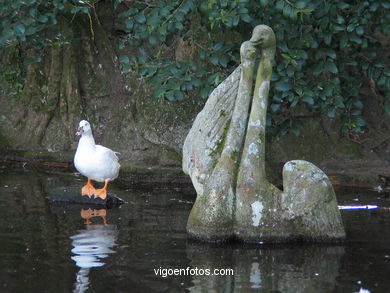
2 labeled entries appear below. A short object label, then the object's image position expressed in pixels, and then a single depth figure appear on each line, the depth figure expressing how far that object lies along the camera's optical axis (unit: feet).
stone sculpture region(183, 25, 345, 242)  52.39
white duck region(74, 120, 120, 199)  65.77
